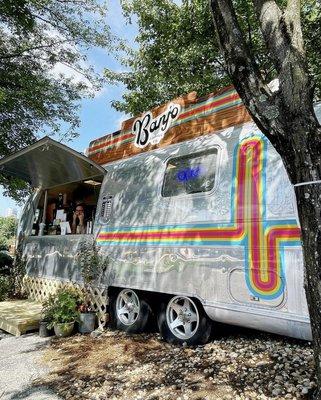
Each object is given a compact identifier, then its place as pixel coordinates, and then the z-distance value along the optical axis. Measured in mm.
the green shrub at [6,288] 8994
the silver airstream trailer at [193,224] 3980
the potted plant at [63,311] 6102
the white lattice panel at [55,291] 6242
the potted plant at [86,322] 6156
